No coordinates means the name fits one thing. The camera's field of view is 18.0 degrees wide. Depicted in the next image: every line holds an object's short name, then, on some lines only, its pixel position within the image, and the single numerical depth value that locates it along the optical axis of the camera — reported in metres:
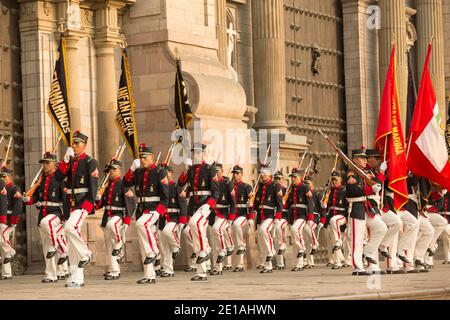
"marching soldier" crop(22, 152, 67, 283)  22.08
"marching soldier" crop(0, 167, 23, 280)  24.12
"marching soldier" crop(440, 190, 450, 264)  29.88
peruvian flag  25.27
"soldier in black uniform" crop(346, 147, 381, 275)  23.12
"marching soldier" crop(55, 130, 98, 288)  20.25
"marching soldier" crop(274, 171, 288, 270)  28.56
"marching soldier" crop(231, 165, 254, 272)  27.73
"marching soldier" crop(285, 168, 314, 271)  29.02
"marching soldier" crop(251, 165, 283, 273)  27.77
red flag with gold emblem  23.95
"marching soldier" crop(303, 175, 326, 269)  29.53
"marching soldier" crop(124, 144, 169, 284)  21.55
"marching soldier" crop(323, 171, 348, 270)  29.03
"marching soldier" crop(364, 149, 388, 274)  23.02
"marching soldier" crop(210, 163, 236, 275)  26.25
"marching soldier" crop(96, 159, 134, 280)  22.86
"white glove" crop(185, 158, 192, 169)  23.84
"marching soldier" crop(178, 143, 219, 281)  22.70
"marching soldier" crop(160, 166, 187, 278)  23.73
